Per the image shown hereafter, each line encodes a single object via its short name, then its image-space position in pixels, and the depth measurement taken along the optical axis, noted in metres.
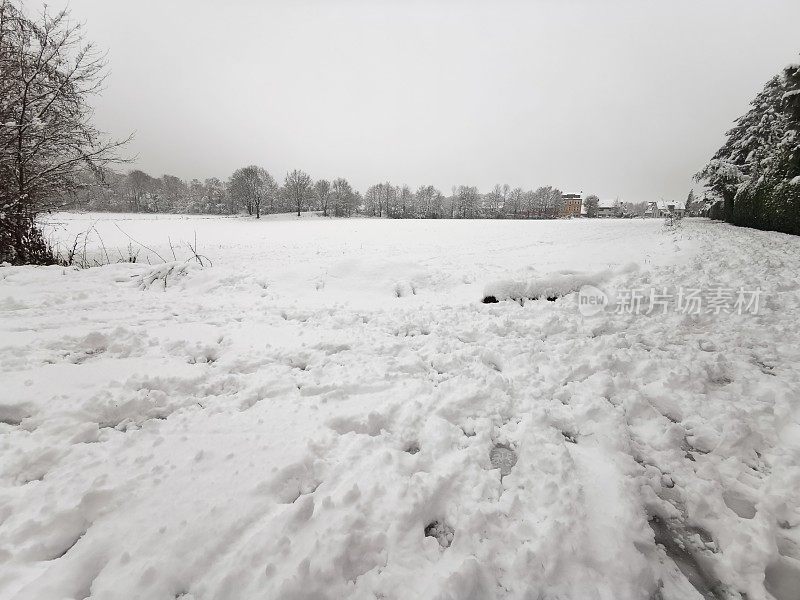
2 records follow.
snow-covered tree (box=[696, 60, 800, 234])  14.02
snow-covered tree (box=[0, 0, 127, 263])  6.86
